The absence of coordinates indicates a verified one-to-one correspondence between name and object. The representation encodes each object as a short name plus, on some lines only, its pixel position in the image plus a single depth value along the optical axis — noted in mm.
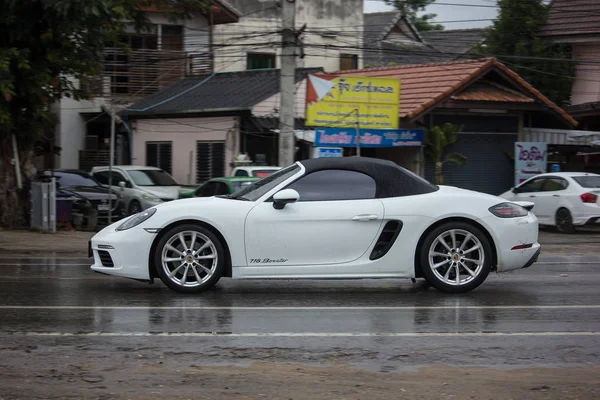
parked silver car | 23188
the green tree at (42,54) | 16078
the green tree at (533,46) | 32281
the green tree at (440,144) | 24609
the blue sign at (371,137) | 21672
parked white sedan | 20188
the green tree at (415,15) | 47969
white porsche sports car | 8789
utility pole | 18703
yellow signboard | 21438
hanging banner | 25547
